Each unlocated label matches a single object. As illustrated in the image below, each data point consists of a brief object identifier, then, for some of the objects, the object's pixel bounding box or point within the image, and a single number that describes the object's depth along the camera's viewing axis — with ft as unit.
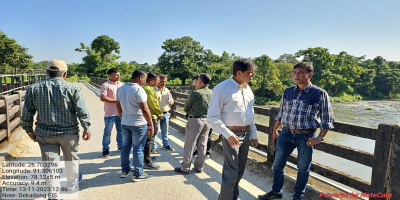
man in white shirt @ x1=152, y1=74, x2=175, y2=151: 16.92
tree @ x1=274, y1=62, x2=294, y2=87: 224.94
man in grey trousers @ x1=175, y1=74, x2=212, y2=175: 13.62
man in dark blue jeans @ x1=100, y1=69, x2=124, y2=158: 15.76
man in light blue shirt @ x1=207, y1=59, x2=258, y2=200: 8.56
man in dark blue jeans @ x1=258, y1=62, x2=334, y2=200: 9.12
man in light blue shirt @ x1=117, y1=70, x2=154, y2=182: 11.82
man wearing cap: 9.17
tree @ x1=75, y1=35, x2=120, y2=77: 181.78
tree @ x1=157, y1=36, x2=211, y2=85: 168.04
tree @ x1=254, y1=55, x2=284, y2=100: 168.04
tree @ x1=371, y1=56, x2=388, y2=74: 252.01
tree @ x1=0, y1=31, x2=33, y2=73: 133.08
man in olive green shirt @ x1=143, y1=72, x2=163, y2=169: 14.07
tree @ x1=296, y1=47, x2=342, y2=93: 179.73
